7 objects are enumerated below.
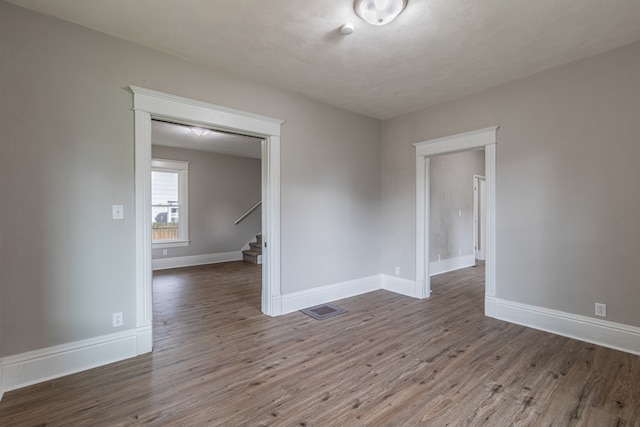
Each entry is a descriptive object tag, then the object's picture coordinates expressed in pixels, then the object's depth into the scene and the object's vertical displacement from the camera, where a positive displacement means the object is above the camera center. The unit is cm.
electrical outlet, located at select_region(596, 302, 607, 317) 282 -93
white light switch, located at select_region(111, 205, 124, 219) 253 +1
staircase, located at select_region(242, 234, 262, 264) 708 -99
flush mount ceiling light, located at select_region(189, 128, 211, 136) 518 +142
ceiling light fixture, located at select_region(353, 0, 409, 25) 205 +143
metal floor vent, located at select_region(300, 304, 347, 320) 361 -124
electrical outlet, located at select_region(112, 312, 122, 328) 255 -91
